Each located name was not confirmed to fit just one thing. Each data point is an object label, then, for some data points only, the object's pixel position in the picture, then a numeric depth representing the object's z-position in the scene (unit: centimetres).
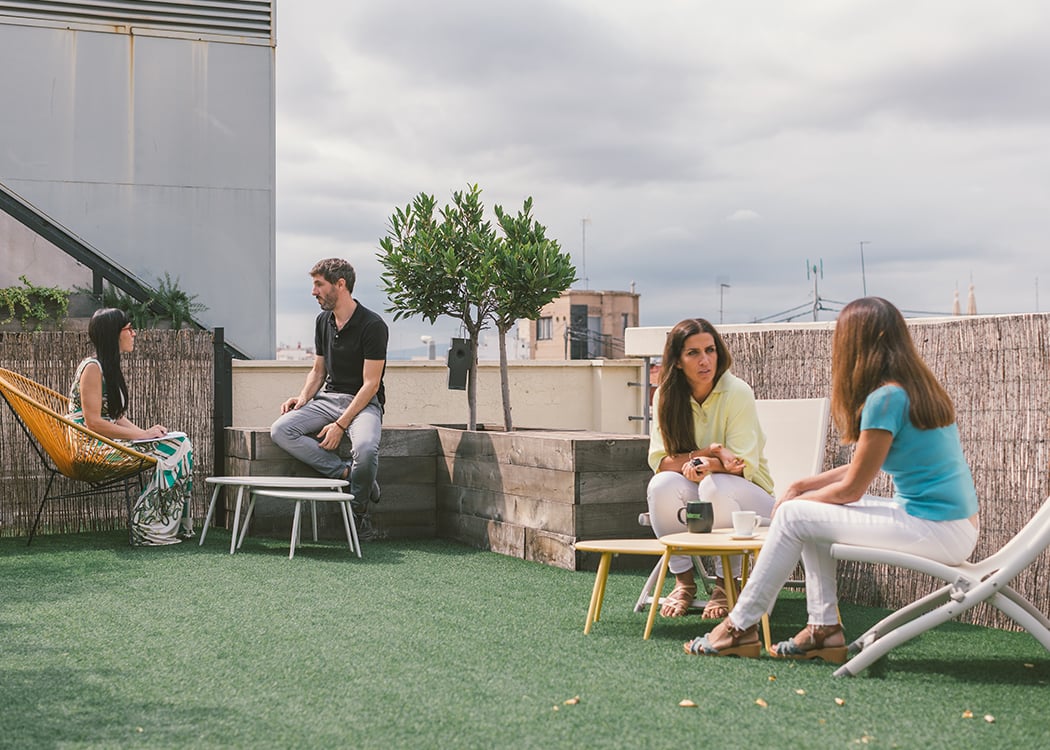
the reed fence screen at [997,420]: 431
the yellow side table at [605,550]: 416
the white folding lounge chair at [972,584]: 341
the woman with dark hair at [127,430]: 652
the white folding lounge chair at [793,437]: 494
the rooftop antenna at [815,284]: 2651
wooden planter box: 583
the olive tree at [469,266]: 702
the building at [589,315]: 4094
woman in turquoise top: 356
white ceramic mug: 409
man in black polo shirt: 675
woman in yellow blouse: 461
